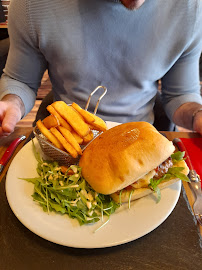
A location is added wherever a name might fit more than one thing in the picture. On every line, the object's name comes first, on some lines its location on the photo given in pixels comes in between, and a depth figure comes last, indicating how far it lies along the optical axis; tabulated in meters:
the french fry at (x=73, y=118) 0.31
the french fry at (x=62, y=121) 0.32
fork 0.29
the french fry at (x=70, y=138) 0.31
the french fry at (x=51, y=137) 0.31
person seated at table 0.42
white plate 0.25
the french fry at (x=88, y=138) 0.33
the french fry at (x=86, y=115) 0.32
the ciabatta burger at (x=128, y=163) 0.28
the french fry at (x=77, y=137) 0.32
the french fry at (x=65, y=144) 0.30
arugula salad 0.28
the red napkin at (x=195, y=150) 0.37
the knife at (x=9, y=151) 0.36
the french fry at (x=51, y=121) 0.31
